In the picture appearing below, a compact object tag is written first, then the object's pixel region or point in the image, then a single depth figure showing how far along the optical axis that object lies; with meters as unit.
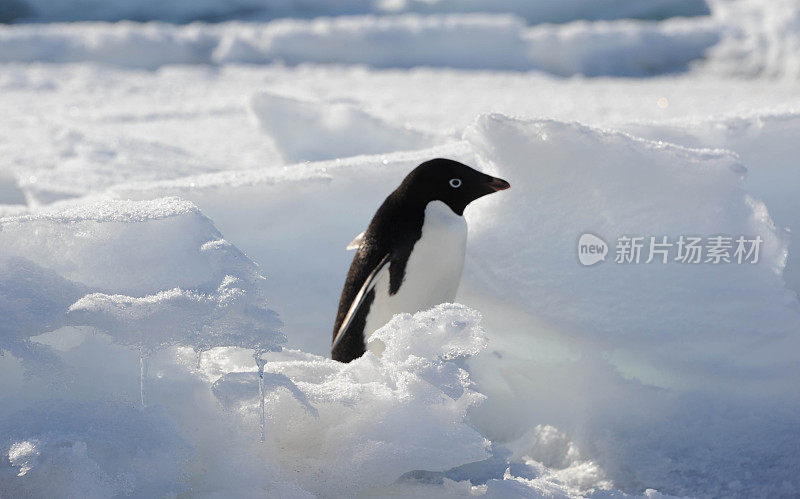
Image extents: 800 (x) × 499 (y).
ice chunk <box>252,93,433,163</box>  18.75
